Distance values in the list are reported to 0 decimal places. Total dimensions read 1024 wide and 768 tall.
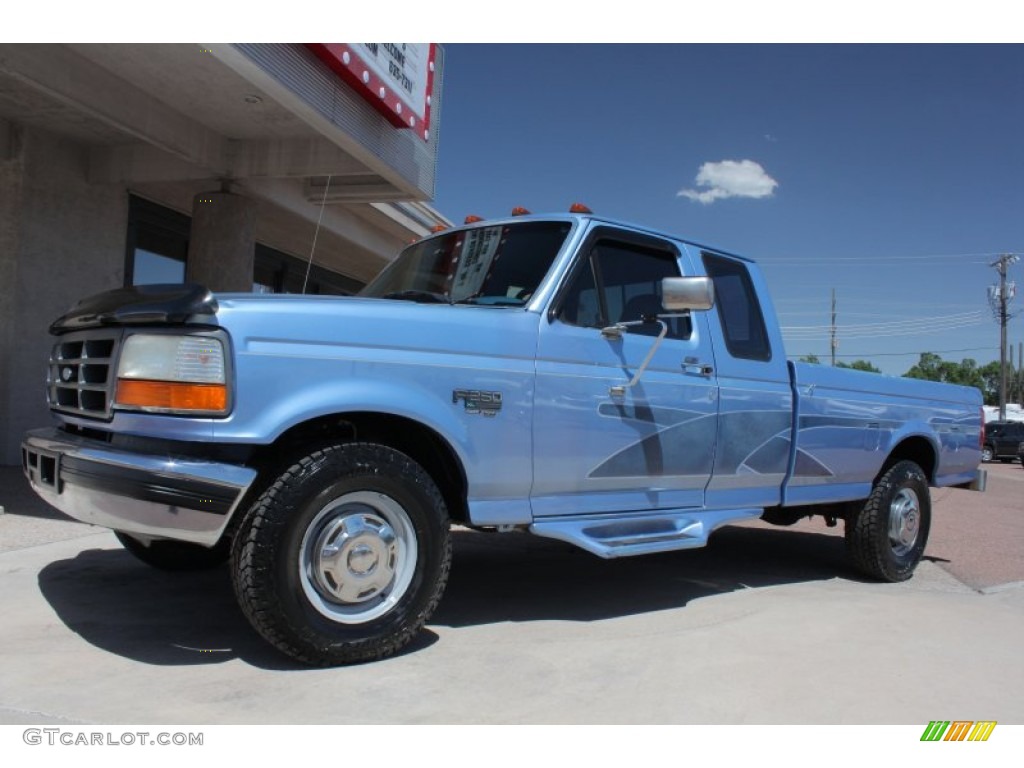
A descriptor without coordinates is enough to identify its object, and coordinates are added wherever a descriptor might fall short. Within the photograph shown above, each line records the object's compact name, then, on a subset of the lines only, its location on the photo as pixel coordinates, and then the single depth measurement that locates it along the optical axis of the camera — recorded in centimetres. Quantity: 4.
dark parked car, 3028
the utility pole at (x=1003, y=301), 4612
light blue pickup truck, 291
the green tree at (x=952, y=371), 8919
